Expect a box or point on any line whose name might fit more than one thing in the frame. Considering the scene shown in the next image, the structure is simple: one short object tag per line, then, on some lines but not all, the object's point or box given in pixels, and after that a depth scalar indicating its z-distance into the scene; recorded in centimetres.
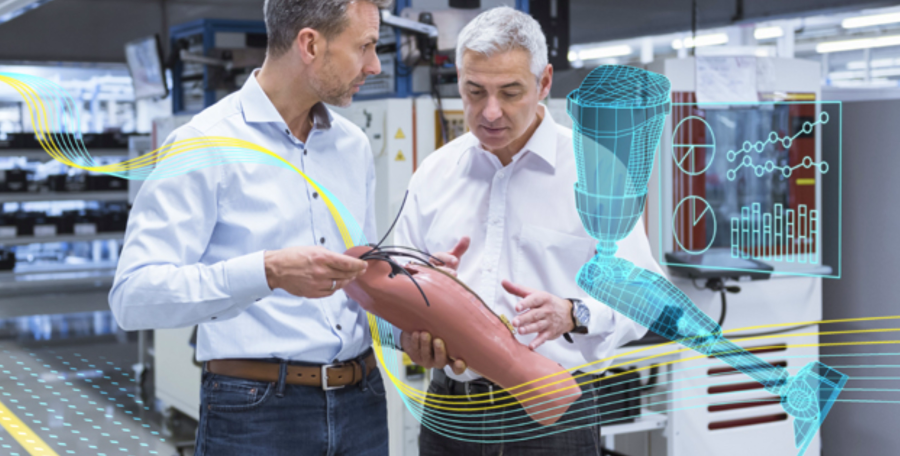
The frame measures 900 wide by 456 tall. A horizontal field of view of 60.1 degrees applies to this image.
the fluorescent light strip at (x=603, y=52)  1117
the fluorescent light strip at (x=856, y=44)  869
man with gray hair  155
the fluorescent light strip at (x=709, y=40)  866
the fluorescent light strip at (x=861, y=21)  696
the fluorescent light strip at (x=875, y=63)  944
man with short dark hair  142
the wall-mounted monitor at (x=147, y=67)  531
